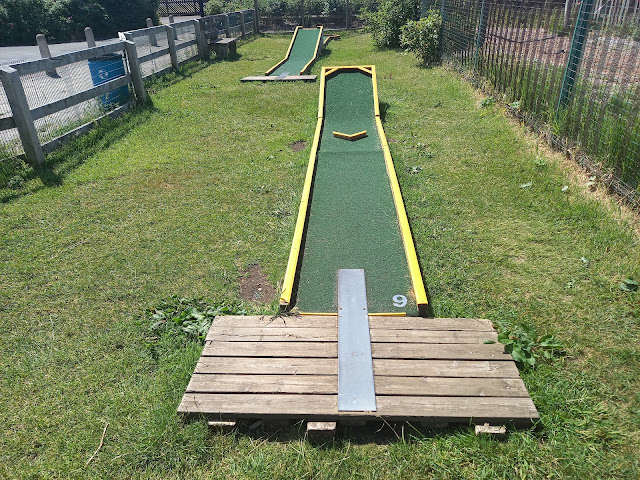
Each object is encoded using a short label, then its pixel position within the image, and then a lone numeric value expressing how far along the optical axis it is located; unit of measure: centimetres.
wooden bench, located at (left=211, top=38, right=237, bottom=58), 1554
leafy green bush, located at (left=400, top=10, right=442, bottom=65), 1194
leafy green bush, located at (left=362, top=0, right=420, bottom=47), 1530
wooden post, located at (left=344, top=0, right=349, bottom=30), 2304
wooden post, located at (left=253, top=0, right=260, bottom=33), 2238
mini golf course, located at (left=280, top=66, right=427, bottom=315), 360
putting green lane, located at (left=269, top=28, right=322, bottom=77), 1336
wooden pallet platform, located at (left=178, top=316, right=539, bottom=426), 257
